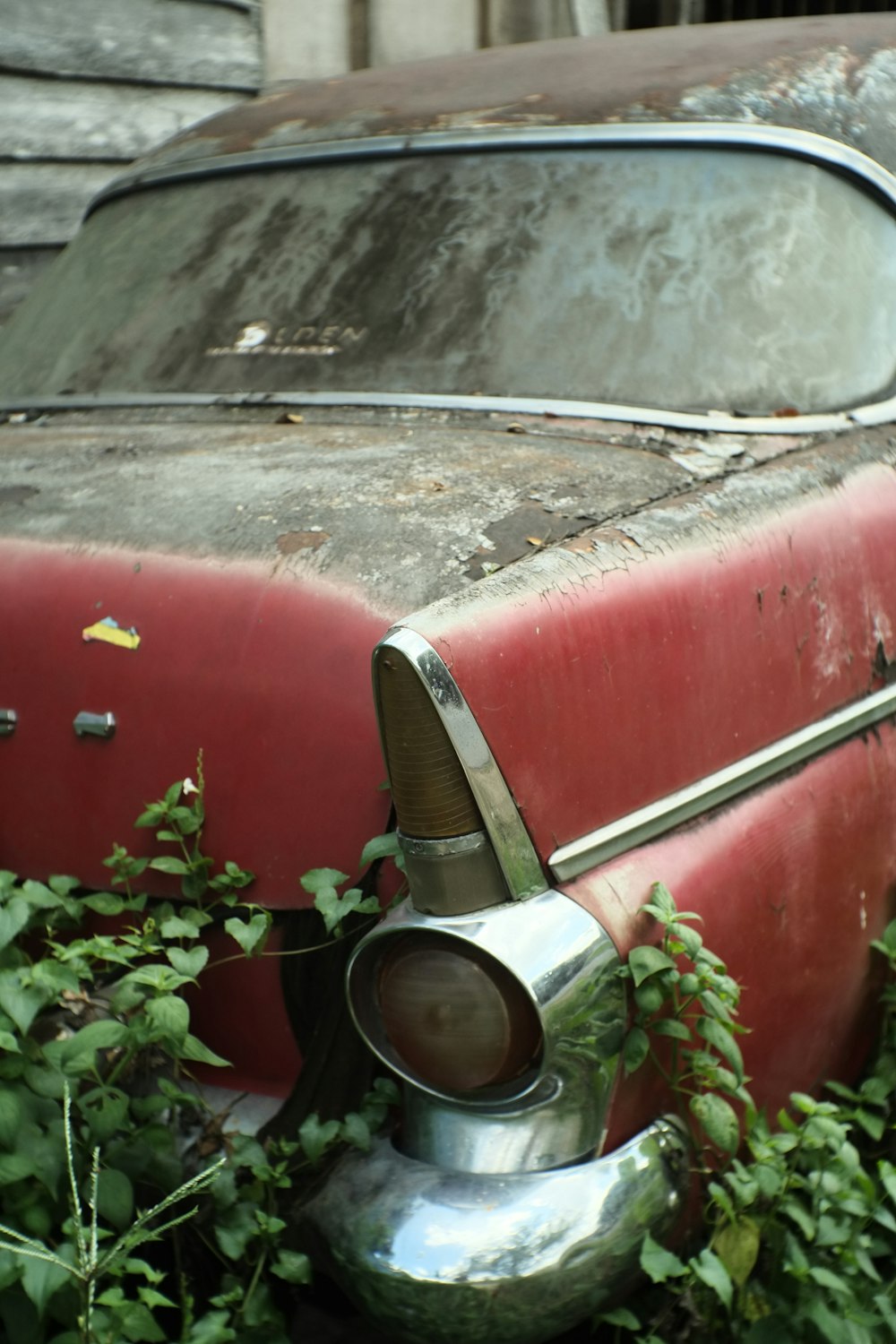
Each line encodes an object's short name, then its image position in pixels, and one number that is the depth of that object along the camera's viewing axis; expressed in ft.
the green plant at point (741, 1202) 5.43
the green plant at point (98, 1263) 5.00
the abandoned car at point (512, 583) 5.20
